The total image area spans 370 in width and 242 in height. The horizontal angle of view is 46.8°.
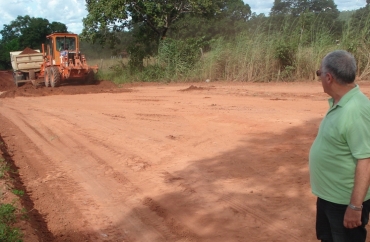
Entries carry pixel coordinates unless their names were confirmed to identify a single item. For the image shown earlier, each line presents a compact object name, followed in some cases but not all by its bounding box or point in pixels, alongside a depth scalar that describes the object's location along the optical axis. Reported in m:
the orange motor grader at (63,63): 20.70
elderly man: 2.68
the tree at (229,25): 50.59
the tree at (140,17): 22.56
